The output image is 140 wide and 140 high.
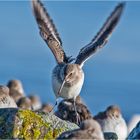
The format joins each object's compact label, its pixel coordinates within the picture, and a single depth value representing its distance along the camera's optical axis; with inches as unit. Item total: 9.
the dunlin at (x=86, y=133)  437.7
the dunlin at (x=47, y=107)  1095.1
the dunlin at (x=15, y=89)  1117.7
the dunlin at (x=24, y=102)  949.6
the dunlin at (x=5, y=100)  786.8
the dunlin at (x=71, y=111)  741.9
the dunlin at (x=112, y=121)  823.8
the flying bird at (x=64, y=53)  660.7
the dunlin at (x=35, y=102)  1270.9
